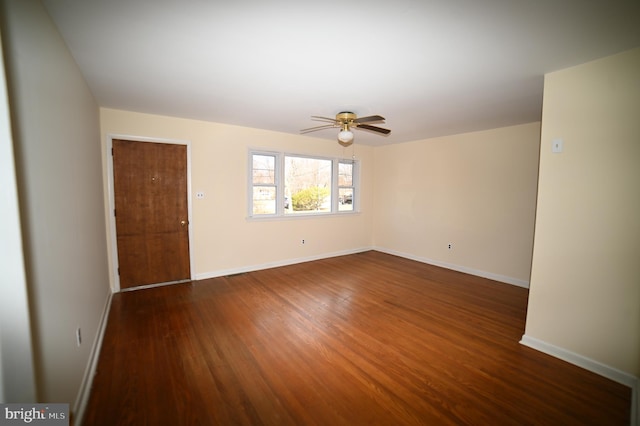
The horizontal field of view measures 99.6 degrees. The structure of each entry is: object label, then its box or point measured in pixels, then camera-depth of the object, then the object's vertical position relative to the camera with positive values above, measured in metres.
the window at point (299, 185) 4.83 +0.19
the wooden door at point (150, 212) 3.70 -0.25
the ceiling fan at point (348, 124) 3.25 +0.89
